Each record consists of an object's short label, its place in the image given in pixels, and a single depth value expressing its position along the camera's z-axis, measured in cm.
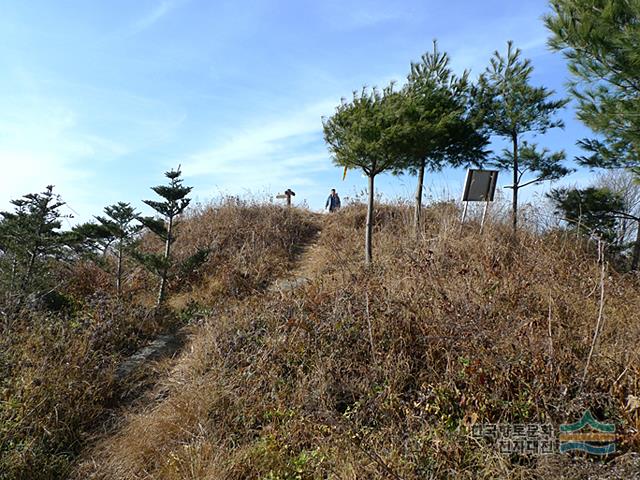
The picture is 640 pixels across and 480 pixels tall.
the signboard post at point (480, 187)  637
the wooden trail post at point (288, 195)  1219
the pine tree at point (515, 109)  686
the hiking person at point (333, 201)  1324
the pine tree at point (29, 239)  476
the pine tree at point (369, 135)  571
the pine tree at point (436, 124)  579
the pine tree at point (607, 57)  425
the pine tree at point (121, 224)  558
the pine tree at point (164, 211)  543
